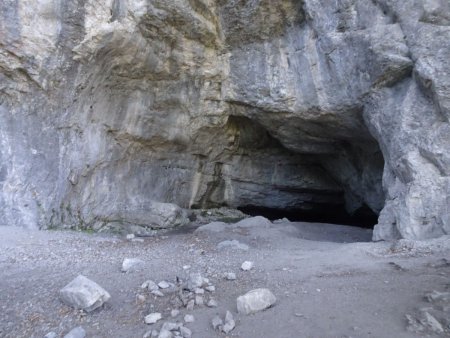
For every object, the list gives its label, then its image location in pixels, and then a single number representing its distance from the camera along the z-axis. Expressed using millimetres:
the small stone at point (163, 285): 4312
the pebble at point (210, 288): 4172
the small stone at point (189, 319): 3537
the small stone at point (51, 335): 3302
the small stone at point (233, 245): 6257
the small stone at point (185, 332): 3293
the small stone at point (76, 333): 3286
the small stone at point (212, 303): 3822
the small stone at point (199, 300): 3875
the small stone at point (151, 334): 3320
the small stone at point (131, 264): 4938
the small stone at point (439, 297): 3462
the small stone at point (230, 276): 4543
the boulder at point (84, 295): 3725
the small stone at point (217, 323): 3396
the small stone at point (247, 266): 4891
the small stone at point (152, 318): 3561
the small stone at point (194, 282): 4191
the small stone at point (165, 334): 3237
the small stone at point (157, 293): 4113
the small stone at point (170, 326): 3354
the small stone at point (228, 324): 3332
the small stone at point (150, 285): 4270
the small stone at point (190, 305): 3789
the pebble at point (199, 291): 4082
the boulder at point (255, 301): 3605
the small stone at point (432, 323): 3059
